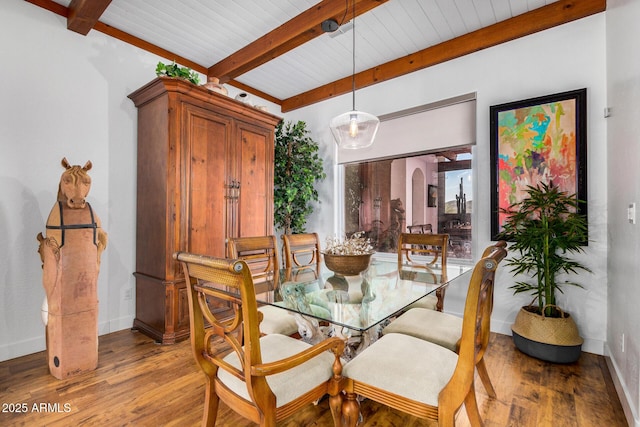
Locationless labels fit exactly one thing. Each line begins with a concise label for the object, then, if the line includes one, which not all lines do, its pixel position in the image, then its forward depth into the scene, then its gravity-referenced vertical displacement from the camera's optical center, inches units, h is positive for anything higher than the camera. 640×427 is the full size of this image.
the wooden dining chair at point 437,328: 64.4 -25.8
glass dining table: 58.4 -18.7
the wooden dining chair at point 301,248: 101.4 -12.1
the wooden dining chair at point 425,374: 45.6 -26.1
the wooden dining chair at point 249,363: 41.5 -24.7
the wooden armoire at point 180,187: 105.5 +10.4
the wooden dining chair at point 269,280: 75.4 -18.3
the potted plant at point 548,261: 90.4 -15.3
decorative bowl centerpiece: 79.8 -11.4
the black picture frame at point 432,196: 137.5 +8.2
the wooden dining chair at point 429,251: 89.9 -13.5
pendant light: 87.7 +25.2
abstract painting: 99.0 +23.3
